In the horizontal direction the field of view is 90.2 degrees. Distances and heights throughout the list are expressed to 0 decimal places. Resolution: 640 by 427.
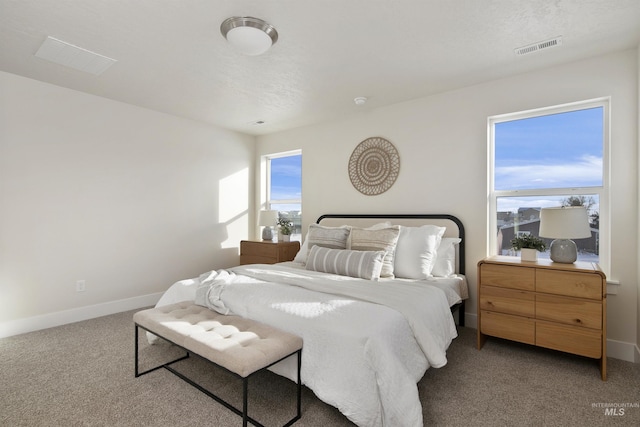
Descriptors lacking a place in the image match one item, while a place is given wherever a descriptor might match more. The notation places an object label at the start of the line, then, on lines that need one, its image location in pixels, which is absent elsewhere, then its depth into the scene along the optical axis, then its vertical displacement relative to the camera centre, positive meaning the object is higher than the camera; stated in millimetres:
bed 1605 -583
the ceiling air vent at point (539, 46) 2411 +1329
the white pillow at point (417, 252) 2914 -338
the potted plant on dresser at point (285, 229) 4719 -210
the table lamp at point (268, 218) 4664 -49
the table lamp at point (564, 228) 2384 -84
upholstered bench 1588 -701
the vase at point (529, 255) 2690 -324
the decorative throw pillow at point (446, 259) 3021 -414
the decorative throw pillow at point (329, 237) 3336 -232
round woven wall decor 3830 +618
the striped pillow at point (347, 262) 2774 -429
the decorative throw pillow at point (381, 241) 2941 -252
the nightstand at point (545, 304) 2289 -680
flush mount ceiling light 2158 +1257
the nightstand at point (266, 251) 4332 -515
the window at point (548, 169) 2732 +442
